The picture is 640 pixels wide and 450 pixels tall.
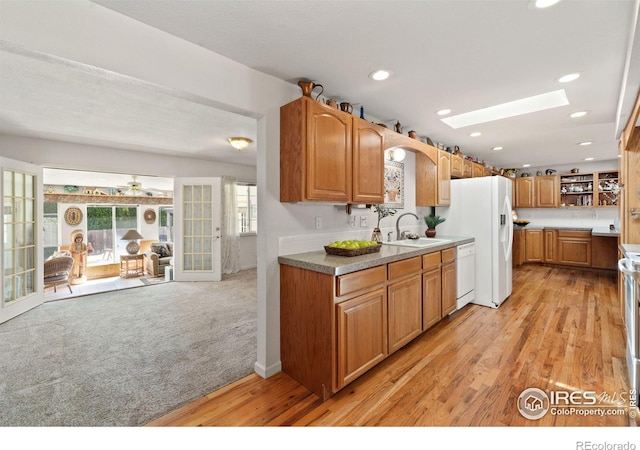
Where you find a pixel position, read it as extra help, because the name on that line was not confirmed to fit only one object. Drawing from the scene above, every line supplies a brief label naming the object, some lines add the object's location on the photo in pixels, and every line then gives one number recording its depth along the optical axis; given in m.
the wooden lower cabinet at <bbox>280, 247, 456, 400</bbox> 1.86
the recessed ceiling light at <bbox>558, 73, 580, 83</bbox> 2.30
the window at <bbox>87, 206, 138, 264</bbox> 8.40
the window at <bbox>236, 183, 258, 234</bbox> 6.79
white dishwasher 3.40
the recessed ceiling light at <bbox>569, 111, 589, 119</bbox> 3.15
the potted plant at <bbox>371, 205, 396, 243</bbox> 3.03
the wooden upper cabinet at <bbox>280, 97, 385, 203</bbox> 2.11
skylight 2.96
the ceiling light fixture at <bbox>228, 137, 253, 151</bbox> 4.15
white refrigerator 3.63
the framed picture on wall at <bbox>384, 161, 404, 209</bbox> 3.50
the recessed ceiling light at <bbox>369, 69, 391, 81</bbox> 2.24
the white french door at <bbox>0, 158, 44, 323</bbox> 3.49
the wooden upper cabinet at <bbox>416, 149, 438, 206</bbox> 3.80
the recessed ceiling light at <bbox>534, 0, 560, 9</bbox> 1.48
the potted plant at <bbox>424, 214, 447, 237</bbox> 3.81
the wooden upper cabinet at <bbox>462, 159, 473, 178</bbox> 4.61
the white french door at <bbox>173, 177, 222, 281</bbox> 5.52
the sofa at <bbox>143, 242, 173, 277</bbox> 6.55
